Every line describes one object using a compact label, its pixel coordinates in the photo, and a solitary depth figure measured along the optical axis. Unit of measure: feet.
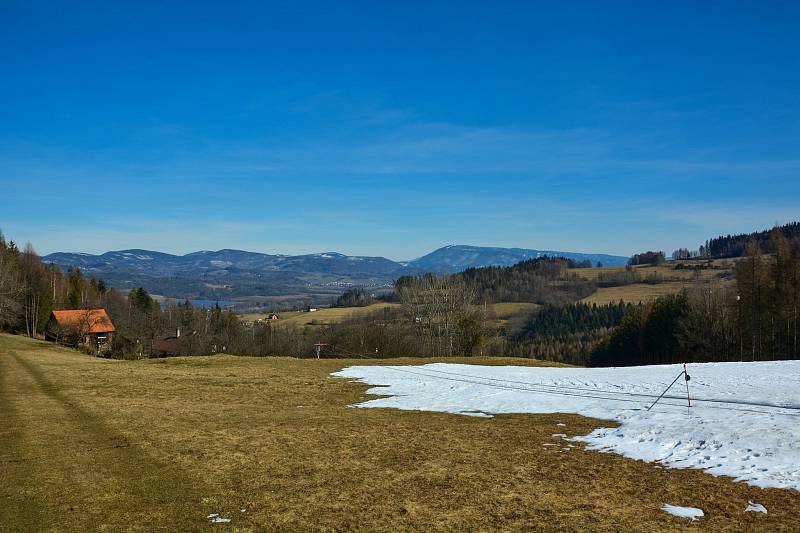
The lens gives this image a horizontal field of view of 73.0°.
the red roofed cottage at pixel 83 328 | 235.61
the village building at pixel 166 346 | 265.54
